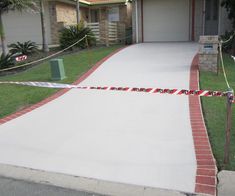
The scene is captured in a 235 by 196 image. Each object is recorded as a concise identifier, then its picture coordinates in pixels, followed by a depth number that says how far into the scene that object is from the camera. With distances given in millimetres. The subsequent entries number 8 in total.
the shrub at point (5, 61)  12836
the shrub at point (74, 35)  16531
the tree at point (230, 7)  13512
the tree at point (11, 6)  12844
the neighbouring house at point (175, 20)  17562
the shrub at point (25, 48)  15594
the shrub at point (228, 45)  13927
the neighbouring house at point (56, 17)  21234
